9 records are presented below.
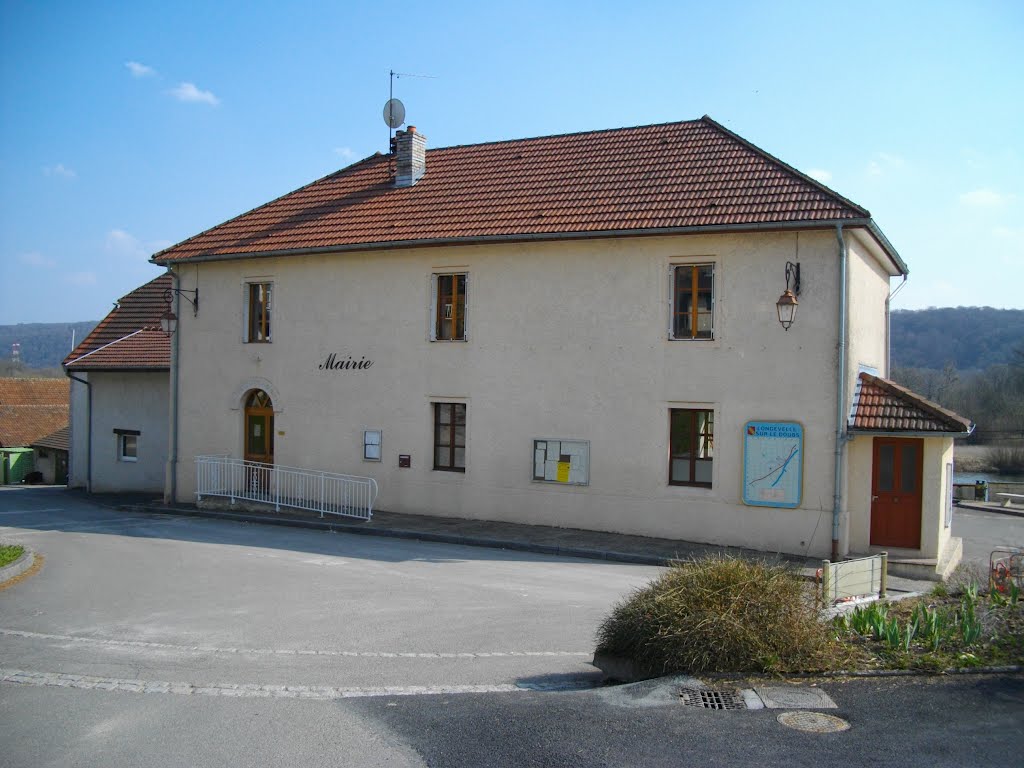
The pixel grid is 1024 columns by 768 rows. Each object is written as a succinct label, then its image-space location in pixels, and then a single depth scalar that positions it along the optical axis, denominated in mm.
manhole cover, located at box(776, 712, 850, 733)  6086
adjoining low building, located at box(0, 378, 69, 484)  46781
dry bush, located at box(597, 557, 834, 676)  7109
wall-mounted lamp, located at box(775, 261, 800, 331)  14891
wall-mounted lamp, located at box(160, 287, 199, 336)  21188
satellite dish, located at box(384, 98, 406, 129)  23250
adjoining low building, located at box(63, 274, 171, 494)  24953
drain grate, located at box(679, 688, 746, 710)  6578
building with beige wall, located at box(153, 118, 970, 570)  15211
